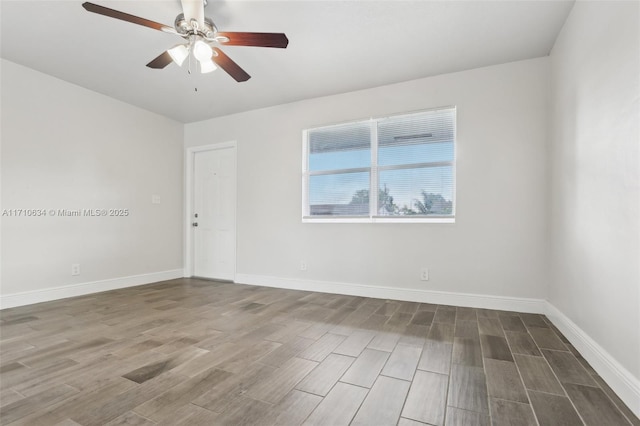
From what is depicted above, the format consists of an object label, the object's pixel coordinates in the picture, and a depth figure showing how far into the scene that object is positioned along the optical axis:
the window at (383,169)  3.48
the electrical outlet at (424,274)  3.46
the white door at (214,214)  4.84
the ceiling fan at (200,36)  2.09
